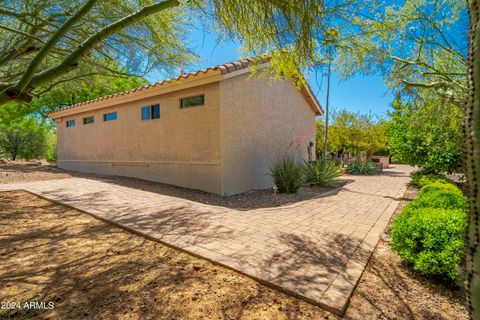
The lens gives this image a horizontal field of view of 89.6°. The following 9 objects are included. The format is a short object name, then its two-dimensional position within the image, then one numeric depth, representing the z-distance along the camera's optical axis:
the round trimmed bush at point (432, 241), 2.97
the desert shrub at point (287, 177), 9.25
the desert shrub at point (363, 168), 19.91
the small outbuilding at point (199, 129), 8.54
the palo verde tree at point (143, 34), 3.59
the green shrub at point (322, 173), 11.31
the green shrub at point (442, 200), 4.62
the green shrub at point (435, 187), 6.18
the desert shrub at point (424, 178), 10.00
